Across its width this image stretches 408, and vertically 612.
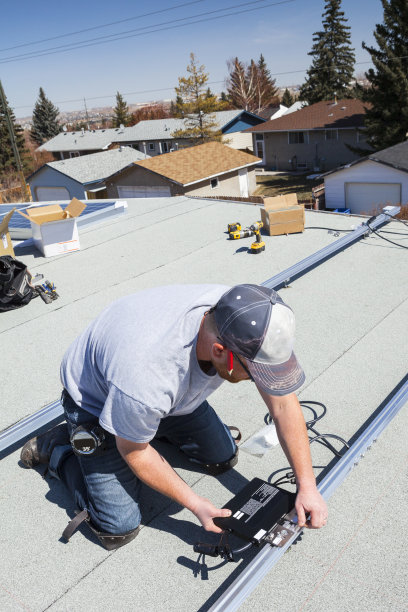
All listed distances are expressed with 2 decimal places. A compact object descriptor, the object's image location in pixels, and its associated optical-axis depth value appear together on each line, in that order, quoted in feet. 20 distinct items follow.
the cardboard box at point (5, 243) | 18.95
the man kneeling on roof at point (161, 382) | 5.31
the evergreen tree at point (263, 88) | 188.44
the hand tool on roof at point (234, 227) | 20.59
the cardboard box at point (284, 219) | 20.01
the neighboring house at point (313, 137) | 97.96
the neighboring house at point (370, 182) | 56.34
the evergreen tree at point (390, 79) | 73.61
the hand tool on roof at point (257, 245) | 18.31
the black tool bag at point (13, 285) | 15.25
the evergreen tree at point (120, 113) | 176.04
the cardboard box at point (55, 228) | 20.08
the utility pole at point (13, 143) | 68.49
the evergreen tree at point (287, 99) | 176.04
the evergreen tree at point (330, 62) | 136.15
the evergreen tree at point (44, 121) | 176.76
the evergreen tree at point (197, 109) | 121.90
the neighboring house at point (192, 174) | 67.97
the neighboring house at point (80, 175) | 82.17
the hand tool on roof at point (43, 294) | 16.03
